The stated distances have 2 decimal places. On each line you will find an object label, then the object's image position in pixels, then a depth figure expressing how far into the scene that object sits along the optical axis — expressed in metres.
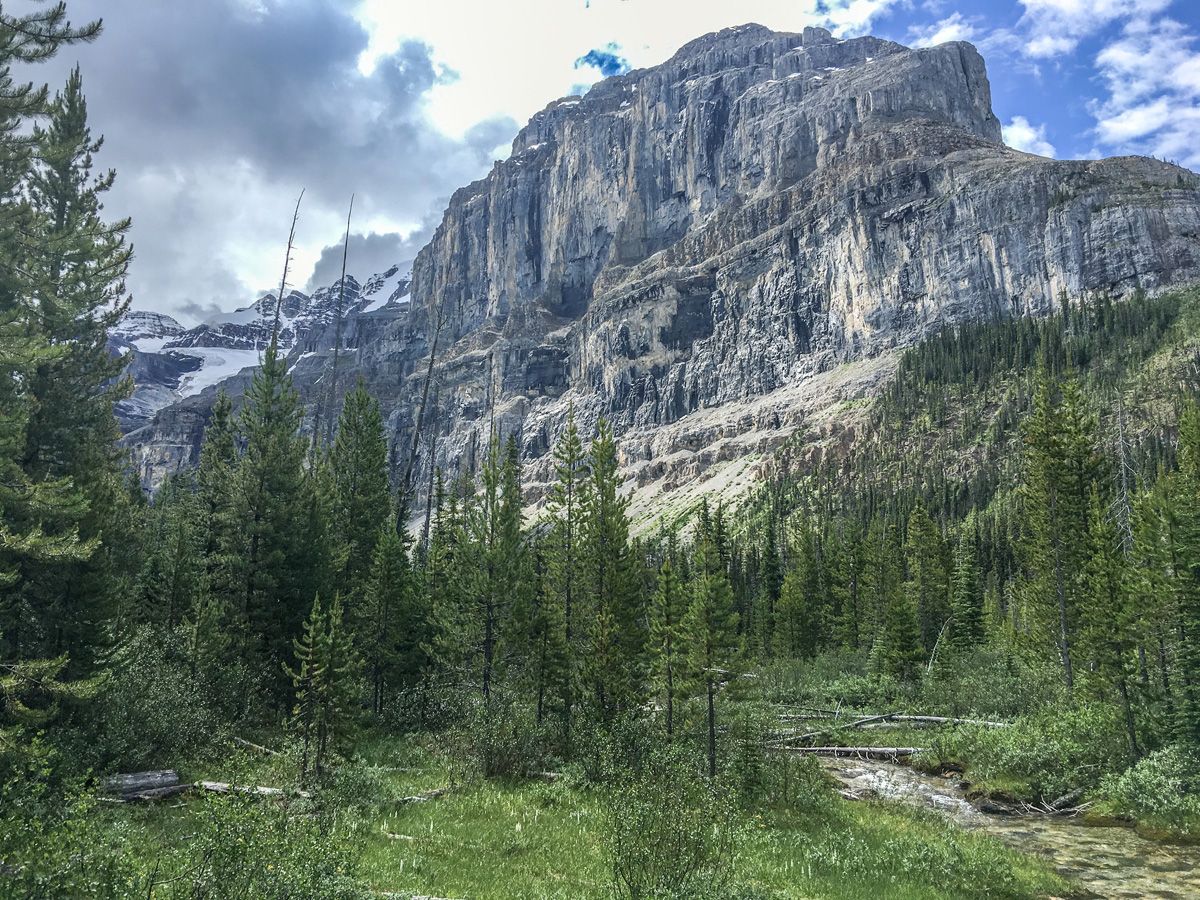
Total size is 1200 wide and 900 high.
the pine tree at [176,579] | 28.36
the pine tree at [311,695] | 15.95
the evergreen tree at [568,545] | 26.92
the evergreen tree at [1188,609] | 17.94
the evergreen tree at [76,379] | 15.98
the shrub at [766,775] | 17.69
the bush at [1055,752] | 20.28
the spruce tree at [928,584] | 51.62
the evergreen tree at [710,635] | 19.33
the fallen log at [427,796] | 15.77
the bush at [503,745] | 19.20
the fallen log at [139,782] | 13.70
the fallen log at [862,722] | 32.36
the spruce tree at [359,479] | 37.03
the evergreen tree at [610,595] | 23.88
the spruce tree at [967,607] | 49.16
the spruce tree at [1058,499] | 30.77
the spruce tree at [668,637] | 20.58
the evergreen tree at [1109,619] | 20.47
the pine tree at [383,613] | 29.42
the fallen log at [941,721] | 27.08
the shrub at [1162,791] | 16.38
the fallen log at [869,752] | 27.58
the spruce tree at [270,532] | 26.47
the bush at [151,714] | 15.49
